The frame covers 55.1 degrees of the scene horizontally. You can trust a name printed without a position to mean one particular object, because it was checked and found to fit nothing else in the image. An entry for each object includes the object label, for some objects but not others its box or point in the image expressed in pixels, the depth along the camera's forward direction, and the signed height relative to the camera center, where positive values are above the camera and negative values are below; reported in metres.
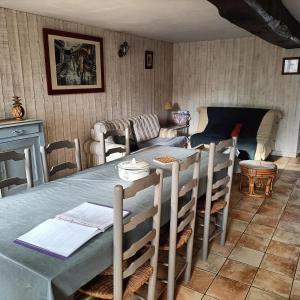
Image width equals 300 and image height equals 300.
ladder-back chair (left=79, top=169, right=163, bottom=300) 1.23 -0.81
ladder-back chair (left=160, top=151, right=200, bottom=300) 1.62 -0.82
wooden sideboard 2.99 -0.58
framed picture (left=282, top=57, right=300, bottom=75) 5.24 +0.41
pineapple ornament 3.23 -0.24
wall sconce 4.79 +0.63
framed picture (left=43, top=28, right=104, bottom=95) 3.75 +0.35
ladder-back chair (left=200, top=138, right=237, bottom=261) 2.11 -0.82
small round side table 3.59 -1.10
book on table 1.21 -0.65
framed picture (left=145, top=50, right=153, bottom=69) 5.51 +0.54
